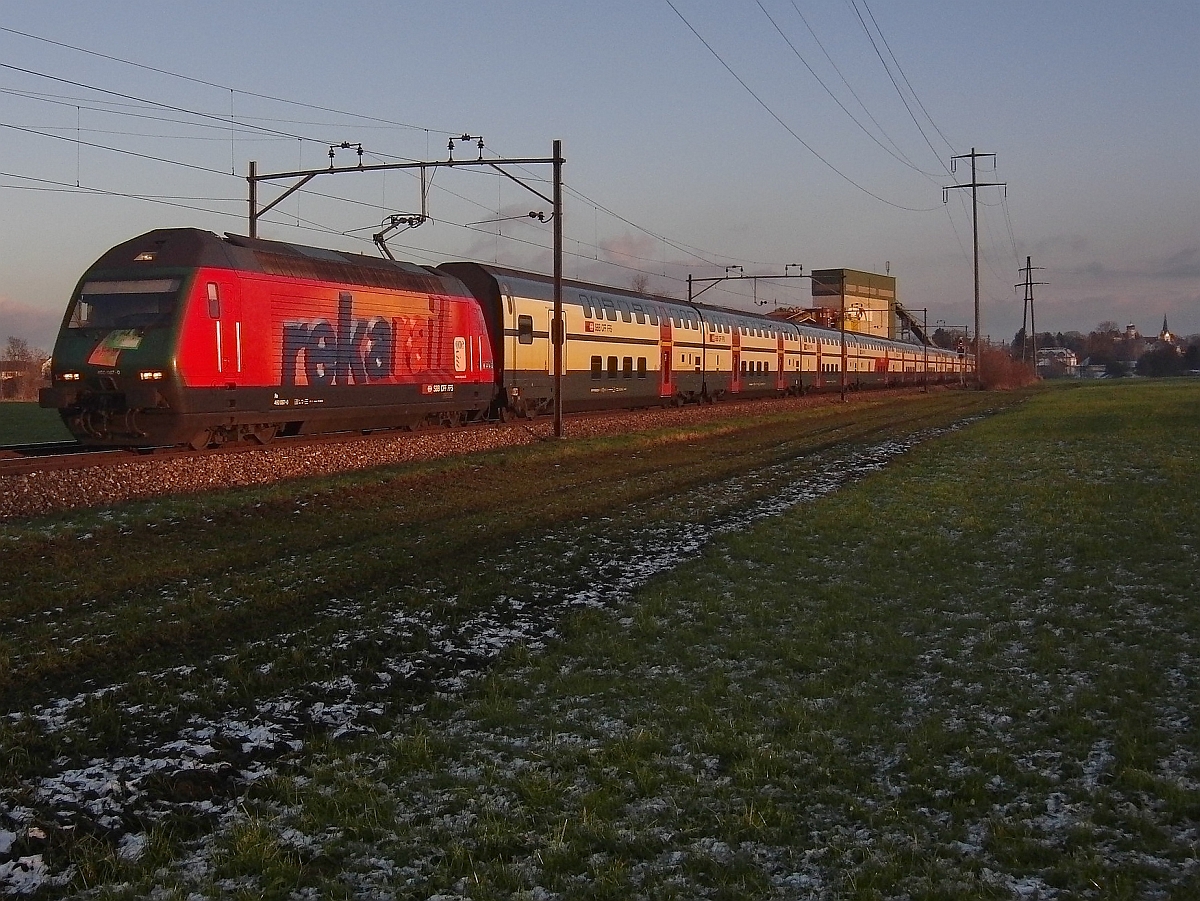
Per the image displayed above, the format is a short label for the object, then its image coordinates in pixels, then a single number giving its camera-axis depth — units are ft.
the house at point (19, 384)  272.31
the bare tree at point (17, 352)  327.67
